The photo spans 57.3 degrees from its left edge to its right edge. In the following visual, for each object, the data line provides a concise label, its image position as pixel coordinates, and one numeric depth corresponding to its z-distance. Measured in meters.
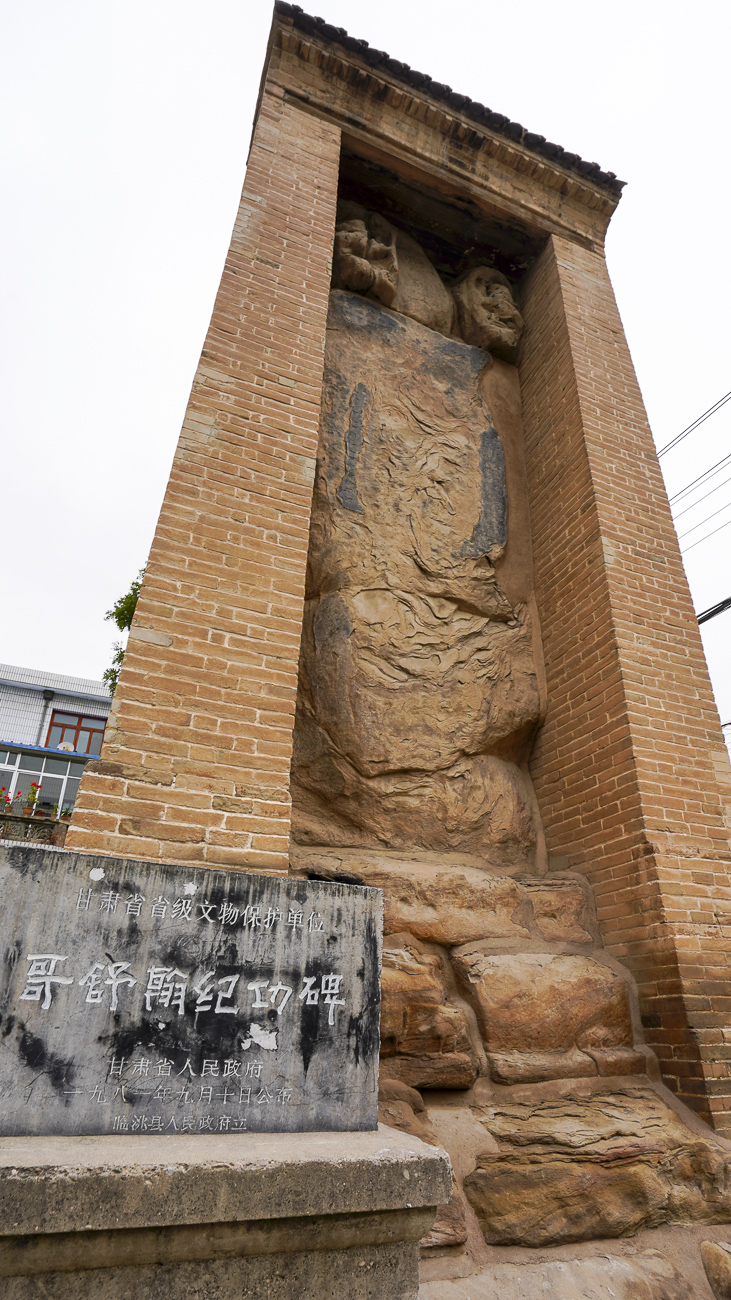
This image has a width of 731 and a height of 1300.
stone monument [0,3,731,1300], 1.87
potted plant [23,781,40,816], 12.47
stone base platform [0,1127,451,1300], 1.40
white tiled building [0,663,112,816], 21.22
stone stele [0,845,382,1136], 1.71
